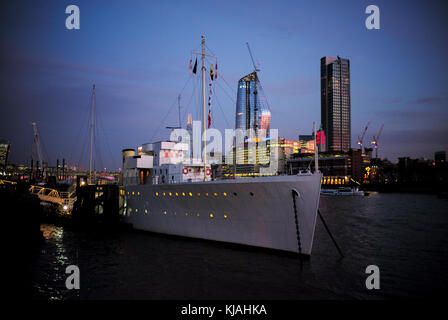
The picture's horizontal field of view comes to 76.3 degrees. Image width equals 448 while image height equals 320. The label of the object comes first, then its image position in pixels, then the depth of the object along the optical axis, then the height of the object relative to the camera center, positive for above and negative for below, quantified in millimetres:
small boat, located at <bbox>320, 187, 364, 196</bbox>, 94938 -9135
